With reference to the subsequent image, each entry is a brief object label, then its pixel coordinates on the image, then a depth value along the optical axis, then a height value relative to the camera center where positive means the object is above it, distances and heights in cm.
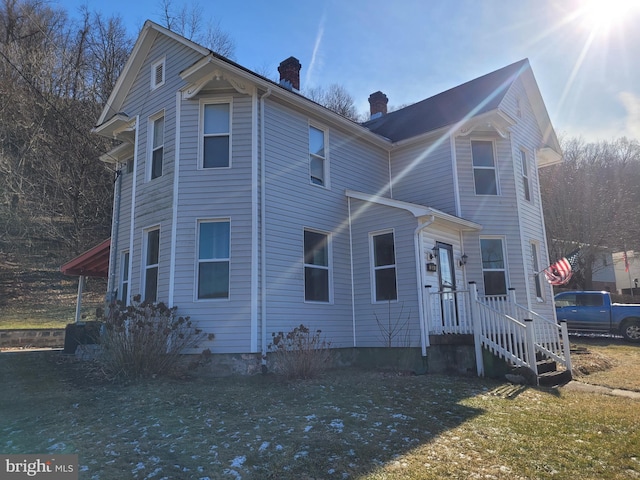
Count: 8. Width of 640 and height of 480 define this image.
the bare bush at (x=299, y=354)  812 -78
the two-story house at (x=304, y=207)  913 +242
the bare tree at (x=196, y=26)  2588 +1696
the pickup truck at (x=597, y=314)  1532 -26
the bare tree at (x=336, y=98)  3211 +1574
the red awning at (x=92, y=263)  1254 +153
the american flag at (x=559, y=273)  1154 +92
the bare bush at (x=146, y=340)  779 -45
